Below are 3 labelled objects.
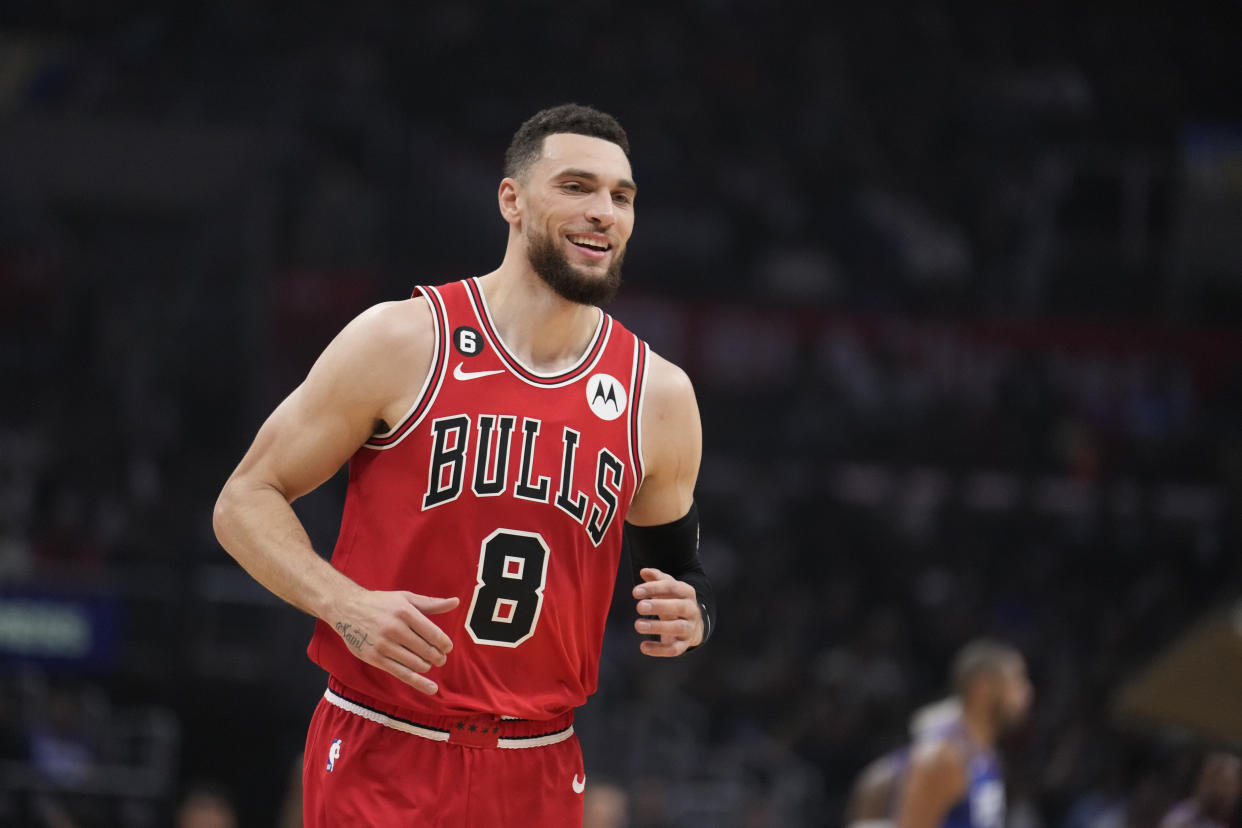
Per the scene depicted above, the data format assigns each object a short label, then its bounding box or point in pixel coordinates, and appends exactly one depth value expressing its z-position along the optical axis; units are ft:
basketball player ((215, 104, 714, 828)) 21.33
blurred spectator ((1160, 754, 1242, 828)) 44.60
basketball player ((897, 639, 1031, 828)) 43.16
